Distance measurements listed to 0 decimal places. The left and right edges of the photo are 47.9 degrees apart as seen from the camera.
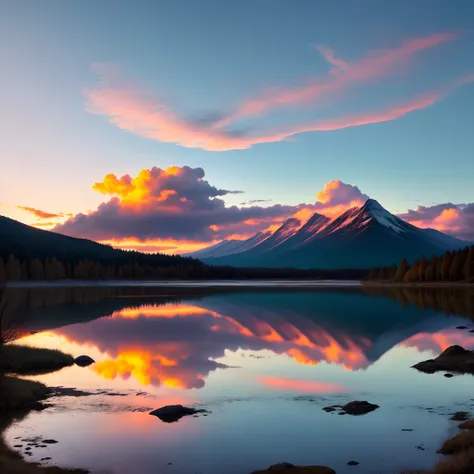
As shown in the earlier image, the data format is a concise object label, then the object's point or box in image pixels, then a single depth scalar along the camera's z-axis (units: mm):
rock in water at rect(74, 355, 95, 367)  43219
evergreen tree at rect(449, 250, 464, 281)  189500
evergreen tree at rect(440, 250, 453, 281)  196288
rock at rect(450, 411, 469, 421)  26406
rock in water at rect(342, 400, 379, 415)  28366
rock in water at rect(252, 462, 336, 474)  19031
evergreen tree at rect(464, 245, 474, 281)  181662
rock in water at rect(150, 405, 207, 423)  27078
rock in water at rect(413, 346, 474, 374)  40312
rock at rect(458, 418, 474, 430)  23995
